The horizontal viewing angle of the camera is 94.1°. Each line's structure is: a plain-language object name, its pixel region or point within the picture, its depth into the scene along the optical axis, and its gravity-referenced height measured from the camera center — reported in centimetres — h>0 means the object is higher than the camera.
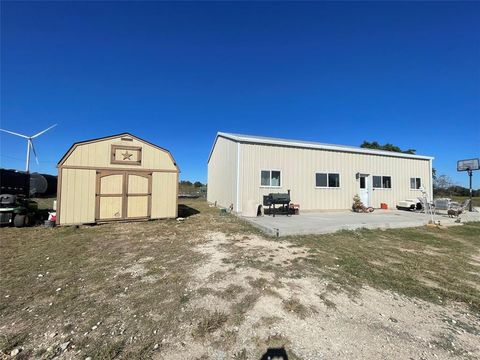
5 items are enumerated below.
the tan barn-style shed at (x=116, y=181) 866 +26
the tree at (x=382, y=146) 3012 +611
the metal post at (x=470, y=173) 1477 +121
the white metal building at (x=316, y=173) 1180 +97
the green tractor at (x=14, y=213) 825 -101
